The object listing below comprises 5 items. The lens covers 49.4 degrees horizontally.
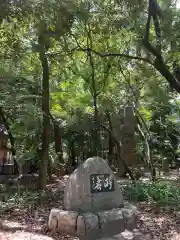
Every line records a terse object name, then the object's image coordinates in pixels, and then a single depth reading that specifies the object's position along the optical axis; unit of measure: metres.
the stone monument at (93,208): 3.11
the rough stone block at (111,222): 3.15
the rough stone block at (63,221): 3.11
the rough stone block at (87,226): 3.06
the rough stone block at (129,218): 3.30
